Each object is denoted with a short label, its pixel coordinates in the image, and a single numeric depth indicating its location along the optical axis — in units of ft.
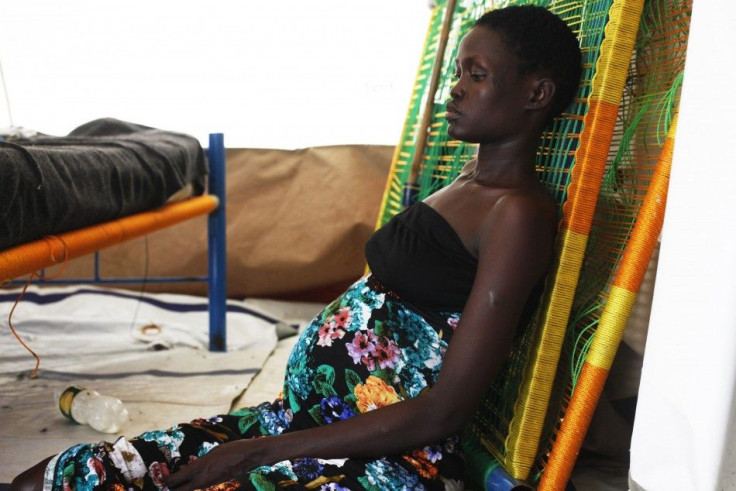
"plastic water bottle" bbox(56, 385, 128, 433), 6.29
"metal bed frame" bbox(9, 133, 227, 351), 8.95
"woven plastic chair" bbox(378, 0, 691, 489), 3.64
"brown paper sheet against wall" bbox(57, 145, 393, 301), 10.98
